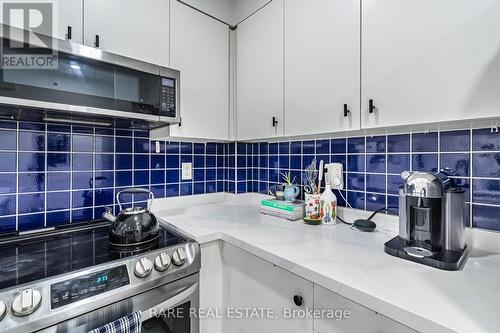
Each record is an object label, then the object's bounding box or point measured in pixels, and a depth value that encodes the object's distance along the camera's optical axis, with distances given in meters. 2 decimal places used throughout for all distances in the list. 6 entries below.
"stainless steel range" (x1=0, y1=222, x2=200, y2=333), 0.69
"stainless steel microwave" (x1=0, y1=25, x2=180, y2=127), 0.82
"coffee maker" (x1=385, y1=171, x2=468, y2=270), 0.84
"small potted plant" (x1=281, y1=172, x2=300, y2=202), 1.51
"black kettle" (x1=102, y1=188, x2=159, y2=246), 1.01
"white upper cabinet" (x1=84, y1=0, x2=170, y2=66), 1.08
